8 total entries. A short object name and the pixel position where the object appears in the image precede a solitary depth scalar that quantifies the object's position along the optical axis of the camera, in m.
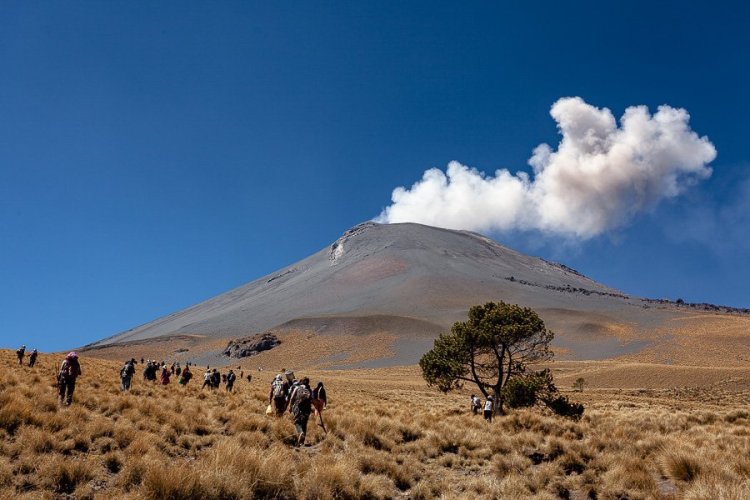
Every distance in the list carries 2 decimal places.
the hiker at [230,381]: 25.00
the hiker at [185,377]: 24.25
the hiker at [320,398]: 11.39
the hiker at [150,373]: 22.60
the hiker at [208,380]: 24.75
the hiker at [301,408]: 10.38
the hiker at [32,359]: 24.71
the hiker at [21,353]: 25.73
